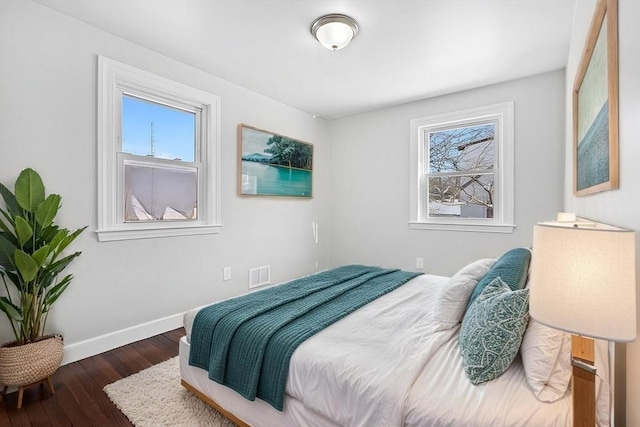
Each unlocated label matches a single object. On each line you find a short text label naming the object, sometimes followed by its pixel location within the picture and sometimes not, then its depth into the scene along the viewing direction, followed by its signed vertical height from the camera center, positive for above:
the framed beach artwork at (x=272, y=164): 3.53 +0.62
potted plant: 1.78 -0.38
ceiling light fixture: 2.22 +1.37
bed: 1.01 -0.61
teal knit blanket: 1.41 -0.58
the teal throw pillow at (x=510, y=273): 1.49 -0.30
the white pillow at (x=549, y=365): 1.01 -0.51
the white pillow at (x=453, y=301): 1.54 -0.44
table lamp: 0.65 -0.15
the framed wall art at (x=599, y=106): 1.06 +0.48
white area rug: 1.66 -1.12
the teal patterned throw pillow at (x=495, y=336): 1.13 -0.46
